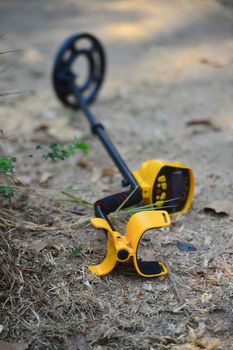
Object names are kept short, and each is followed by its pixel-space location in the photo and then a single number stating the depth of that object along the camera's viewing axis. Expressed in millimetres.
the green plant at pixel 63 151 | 2188
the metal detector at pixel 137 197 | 1801
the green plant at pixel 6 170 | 1883
